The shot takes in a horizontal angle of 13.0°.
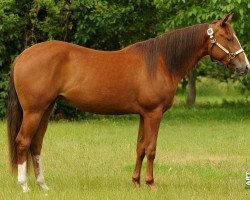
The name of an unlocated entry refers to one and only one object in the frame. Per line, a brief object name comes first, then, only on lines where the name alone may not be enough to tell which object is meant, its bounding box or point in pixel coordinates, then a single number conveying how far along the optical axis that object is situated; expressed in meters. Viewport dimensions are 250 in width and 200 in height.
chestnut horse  14.58
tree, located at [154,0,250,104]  29.74
